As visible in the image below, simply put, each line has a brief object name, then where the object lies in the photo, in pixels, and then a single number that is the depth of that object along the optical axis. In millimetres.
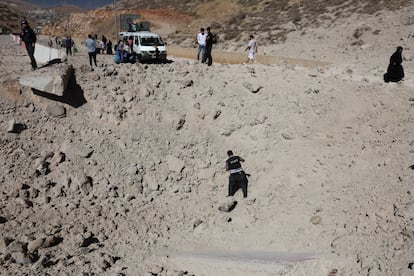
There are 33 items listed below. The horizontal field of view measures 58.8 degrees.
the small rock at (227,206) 9578
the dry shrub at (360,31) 23422
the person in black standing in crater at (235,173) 9805
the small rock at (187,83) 12719
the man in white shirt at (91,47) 14515
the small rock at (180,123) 11766
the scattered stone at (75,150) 10734
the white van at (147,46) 19188
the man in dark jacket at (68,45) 21703
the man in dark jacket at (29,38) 12209
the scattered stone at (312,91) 12601
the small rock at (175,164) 10922
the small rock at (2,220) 8673
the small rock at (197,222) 9404
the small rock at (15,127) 10719
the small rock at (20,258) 7578
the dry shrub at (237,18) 39375
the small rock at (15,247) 7821
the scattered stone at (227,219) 9349
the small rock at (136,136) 11391
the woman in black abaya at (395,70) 12547
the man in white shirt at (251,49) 15542
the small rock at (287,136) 11230
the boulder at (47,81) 11172
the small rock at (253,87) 12766
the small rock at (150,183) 10477
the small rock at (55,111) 11430
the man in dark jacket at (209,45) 14641
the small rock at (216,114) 12031
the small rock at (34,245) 8031
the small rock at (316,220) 8305
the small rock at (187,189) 10461
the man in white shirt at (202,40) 15509
